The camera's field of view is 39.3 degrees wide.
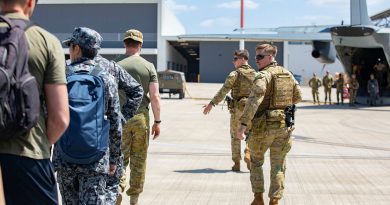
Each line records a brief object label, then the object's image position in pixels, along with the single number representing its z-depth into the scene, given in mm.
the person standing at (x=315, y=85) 30000
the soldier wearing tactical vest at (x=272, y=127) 5719
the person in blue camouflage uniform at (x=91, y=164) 3795
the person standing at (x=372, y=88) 25875
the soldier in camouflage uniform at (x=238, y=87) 7684
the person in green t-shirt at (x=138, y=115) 5438
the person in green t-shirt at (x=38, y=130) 2680
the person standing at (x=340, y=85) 28044
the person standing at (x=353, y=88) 26594
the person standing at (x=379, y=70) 27178
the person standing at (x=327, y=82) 29109
